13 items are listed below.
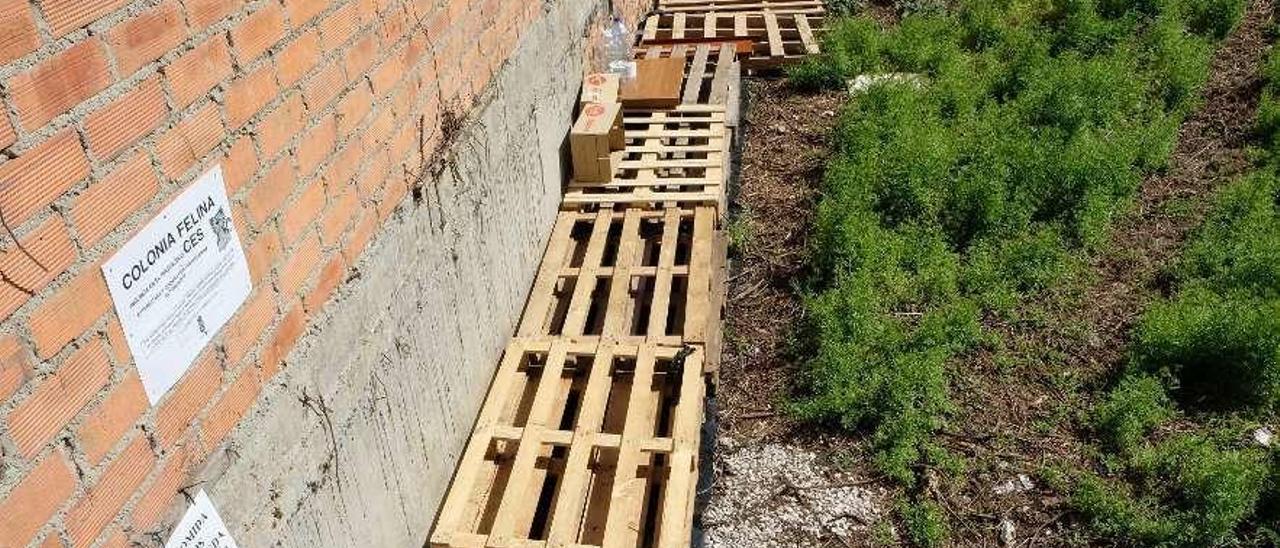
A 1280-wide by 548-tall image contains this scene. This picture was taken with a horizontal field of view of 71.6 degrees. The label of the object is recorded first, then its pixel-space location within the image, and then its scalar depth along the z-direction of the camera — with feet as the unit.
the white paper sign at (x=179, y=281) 5.62
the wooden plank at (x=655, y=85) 19.53
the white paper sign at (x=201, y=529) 6.12
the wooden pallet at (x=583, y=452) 9.91
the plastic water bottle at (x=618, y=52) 19.79
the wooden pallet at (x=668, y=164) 16.14
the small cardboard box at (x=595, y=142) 15.92
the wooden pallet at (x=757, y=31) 24.31
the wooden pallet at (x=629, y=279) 13.09
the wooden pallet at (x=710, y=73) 20.49
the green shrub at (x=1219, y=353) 12.66
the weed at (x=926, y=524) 11.02
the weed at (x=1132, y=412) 12.17
